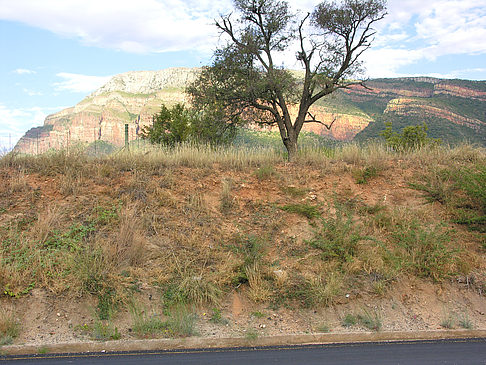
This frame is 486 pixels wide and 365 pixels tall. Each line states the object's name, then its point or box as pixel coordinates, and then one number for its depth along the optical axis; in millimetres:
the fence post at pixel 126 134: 12003
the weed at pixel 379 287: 6554
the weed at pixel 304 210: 8664
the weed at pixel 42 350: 5011
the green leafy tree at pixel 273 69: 15219
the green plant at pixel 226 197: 8723
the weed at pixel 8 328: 5100
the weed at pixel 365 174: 10154
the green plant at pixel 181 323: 5398
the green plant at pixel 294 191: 9362
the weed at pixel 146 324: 5420
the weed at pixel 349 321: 5894
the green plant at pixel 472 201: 8516
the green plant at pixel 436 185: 9391
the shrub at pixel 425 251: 7086
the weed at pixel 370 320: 5816
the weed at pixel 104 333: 5277
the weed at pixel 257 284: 6234
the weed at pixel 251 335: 5355
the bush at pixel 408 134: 31156
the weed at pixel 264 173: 9932
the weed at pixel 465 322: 5941
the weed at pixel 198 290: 6090
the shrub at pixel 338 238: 7363
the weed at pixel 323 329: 5684
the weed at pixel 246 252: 6637
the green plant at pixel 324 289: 6215
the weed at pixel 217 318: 5766
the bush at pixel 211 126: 15641
